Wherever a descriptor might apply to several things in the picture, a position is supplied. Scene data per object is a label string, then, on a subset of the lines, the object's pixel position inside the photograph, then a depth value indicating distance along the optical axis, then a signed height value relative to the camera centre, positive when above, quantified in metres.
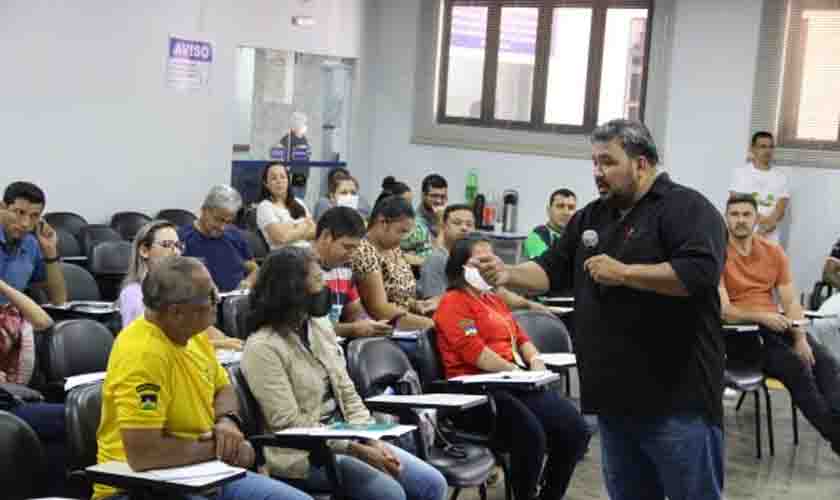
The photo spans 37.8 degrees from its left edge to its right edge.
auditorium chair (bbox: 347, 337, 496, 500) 4.53 -1.06
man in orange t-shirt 6.48 -0.95
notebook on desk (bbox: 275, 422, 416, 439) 3.72 -0.99
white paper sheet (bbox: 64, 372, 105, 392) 3.90 -0.94
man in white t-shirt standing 9.55 -0.38
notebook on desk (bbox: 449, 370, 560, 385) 4.83 -1.02
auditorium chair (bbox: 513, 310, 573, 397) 5.79 -0.98
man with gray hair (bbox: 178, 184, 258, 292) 6.53 -0.75
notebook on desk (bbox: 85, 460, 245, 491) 3.14 -0.98
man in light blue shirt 5.77 -0.75
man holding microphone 3.38 -0.54
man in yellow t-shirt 3.28 -0.82
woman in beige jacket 3.94 -0.91
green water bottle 11.12 -0.62
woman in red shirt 4.96 -1.13
